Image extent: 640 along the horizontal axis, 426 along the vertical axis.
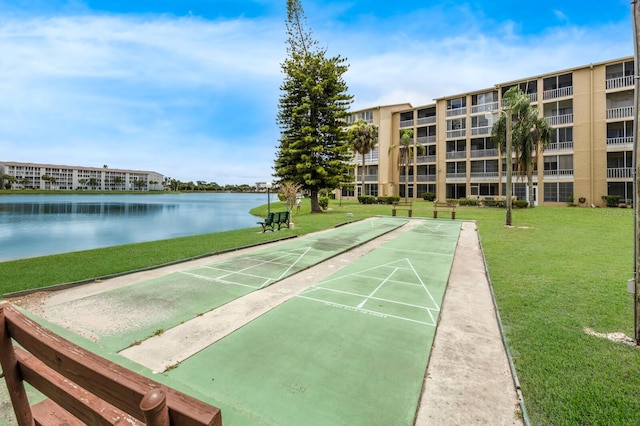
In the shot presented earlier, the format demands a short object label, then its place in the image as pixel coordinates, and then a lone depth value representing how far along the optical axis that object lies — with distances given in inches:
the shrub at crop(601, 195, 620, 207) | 1107.5
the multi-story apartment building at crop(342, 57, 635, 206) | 1180.5
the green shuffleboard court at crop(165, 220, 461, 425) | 115.9
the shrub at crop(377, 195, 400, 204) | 1610.5
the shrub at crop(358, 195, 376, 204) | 1604.9
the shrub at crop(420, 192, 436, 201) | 1670.8
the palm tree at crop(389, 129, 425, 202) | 1581.6
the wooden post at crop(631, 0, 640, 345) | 158.6
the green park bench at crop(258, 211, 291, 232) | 597.3
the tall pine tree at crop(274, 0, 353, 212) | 1084.5
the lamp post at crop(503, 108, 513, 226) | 597.1
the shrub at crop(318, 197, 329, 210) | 1229.7
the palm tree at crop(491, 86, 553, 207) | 1044.5
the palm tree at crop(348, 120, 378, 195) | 1597.9
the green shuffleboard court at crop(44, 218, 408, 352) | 182.9
